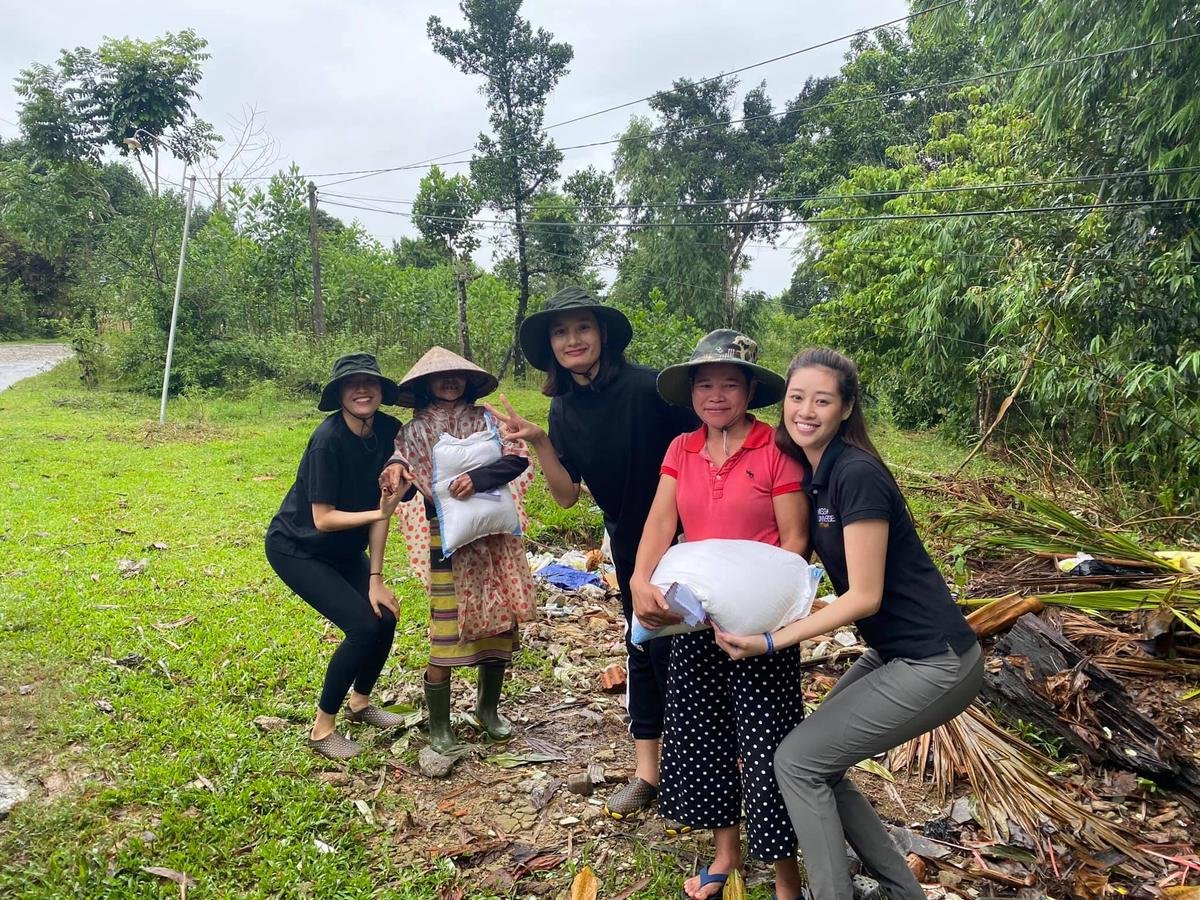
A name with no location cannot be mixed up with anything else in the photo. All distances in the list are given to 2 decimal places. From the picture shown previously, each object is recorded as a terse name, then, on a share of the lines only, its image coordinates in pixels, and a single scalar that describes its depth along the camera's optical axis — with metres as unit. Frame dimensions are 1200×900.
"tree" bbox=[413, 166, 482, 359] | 16.30
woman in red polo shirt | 2.10
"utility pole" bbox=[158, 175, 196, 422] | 11.78
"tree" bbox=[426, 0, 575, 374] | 14.71
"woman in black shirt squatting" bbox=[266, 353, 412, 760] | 3.01
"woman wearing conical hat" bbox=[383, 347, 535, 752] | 3.01
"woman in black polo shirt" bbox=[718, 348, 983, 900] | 1.85
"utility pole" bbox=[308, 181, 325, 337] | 14.82
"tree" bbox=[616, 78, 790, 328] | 21.67
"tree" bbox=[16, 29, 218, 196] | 15.51
